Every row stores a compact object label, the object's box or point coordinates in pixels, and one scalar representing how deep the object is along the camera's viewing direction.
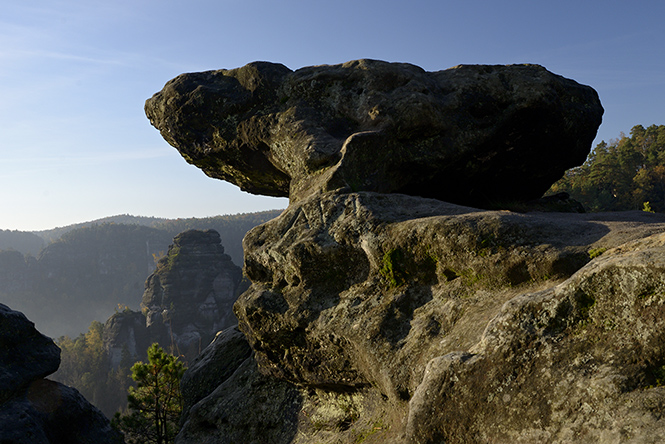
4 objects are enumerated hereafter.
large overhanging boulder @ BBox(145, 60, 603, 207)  13.12
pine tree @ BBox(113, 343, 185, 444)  18.11
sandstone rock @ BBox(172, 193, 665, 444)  4.84
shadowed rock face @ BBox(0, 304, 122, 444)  10.77
